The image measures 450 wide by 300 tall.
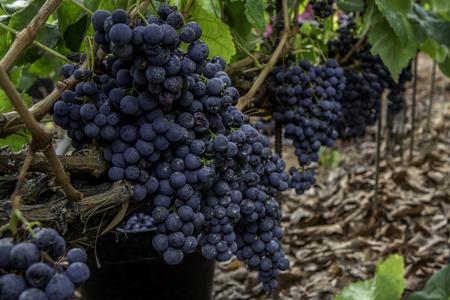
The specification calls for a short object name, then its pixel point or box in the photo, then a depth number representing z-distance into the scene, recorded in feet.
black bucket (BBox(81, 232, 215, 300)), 3.82
